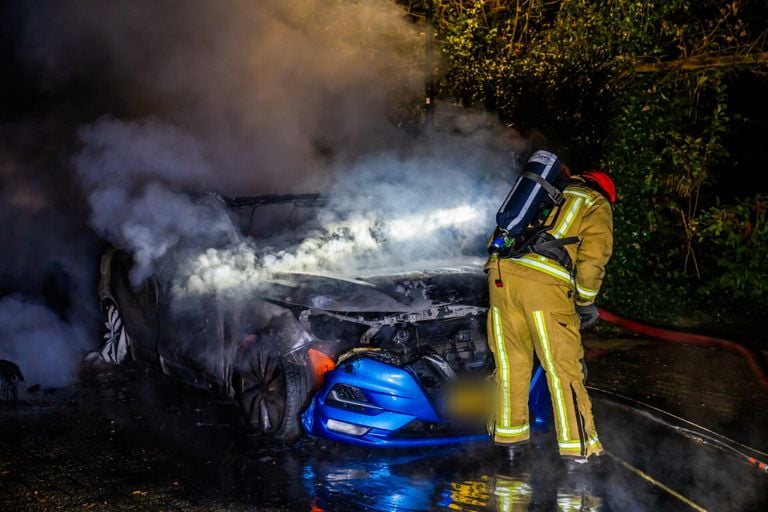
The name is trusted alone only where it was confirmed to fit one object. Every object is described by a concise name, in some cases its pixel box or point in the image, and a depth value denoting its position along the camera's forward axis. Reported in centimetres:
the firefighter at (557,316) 450
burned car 464
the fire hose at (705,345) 470
